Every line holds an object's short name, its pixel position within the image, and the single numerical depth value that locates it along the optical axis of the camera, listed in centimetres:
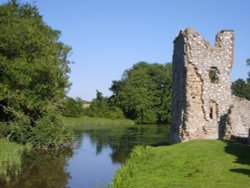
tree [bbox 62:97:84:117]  7070
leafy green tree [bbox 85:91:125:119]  7806
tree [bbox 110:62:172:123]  7938
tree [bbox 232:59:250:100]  7974
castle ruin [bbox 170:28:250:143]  2327
